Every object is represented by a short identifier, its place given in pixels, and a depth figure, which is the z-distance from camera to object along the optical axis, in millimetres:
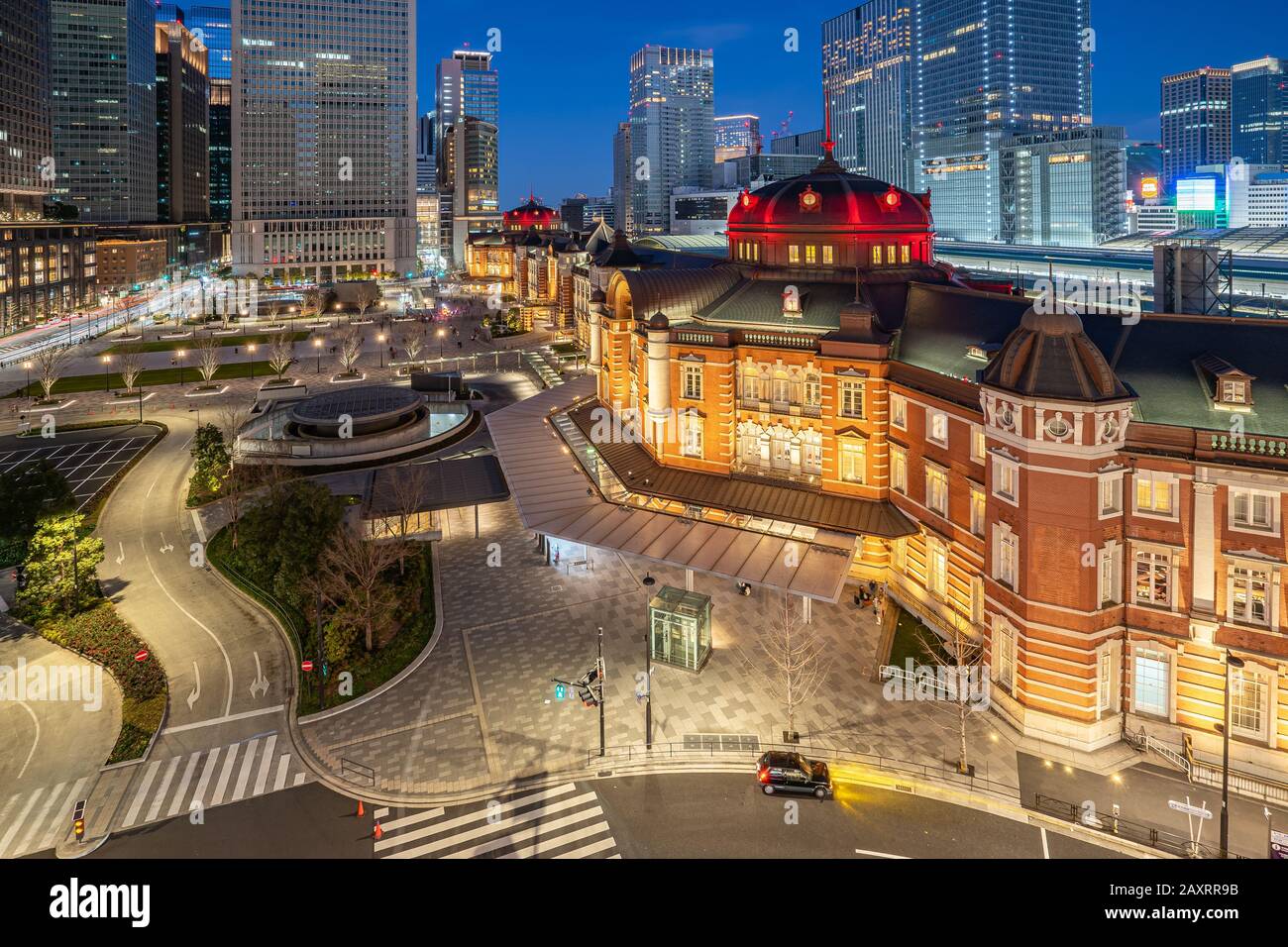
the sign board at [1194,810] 29281
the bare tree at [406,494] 52872
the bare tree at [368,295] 179288
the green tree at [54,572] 45719
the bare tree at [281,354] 109688
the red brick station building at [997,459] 31844
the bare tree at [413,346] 117625
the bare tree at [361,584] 41750
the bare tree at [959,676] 35312
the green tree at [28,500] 47969
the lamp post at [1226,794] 24812
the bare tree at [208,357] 105875
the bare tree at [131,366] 100038
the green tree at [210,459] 64688
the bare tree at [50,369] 96438
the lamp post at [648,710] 33512
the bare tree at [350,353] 114388
